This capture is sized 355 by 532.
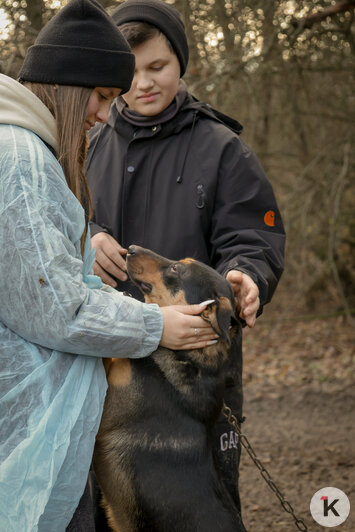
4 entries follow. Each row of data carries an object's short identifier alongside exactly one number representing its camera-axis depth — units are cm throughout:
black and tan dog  260
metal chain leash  300
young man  321
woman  210
